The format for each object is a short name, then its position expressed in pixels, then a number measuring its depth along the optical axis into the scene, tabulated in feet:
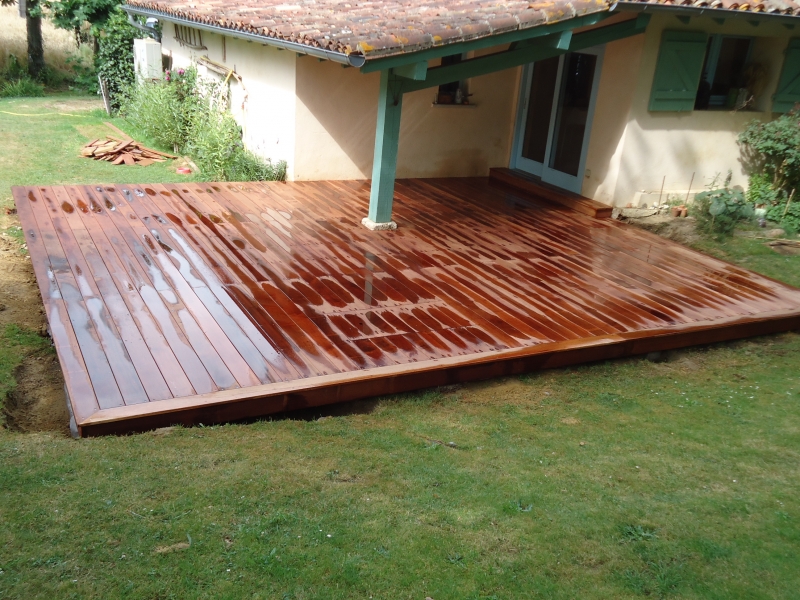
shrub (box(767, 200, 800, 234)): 28.78
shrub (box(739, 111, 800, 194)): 28.22
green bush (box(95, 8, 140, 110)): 49.73
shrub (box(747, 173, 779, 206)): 30.22
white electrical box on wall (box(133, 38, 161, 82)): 44.27
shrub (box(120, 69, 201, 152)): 39.09
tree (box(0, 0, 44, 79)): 56.28
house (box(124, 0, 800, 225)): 23.24
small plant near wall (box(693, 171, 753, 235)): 27.78
